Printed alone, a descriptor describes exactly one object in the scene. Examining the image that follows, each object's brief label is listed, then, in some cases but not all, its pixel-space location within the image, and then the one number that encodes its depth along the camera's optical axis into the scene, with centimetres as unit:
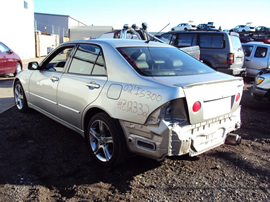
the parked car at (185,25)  3103
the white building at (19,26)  1608
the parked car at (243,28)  3477
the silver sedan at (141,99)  276
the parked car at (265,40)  1894
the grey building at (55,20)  4425
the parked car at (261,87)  611
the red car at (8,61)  982
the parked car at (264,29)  2911
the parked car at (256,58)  1086
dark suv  935
